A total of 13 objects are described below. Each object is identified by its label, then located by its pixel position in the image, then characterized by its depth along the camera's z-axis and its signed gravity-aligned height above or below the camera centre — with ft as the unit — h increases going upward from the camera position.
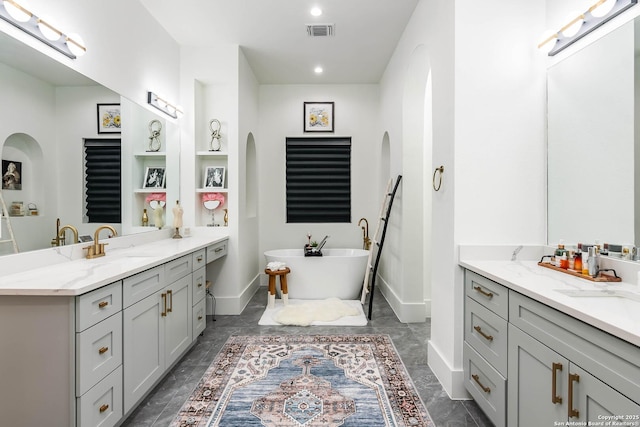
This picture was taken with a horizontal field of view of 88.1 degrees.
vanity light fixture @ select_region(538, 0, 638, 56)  5.22 +3.23
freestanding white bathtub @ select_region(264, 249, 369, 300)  13.39 -2.63
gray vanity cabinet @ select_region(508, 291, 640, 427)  3.11 -1.77
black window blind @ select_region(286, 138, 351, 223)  16.34 +1.54
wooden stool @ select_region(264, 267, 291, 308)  12.55 -2.85
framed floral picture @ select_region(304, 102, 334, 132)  16.21 +4.62
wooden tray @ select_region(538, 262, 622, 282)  5.10 -1.02
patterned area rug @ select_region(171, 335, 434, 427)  6.16 -3.85
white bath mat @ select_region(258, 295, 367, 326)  11.02 -3.65
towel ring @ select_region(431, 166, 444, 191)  7.48 +0.77
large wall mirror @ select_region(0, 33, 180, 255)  5.61 +1.38
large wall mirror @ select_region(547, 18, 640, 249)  5.14 +1.20
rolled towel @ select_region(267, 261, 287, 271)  12.75 -2.17
